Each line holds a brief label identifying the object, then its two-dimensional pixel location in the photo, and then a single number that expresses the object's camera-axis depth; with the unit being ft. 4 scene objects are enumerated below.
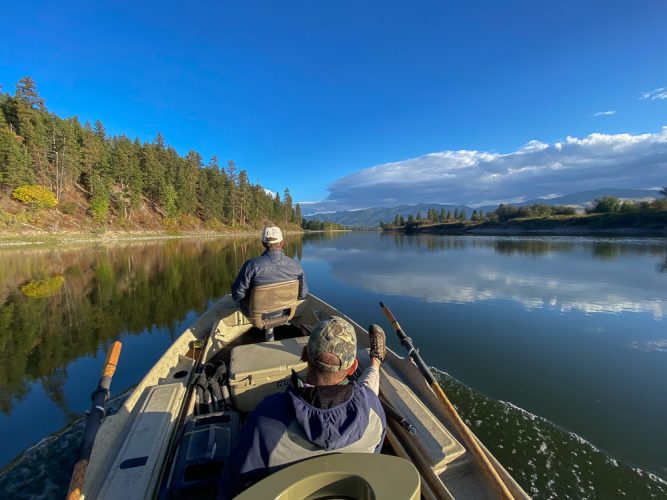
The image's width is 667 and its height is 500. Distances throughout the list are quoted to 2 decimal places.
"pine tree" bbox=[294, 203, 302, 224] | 433.15
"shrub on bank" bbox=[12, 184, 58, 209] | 137.80
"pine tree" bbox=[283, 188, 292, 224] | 401.08
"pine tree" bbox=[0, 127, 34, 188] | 136.36
